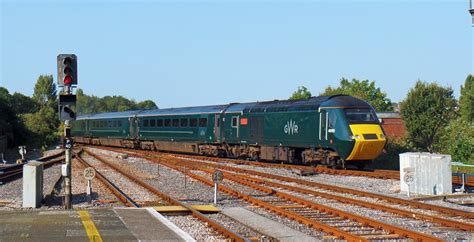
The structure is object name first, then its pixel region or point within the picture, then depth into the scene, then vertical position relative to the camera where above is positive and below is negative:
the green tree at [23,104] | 111.75 +5.80
